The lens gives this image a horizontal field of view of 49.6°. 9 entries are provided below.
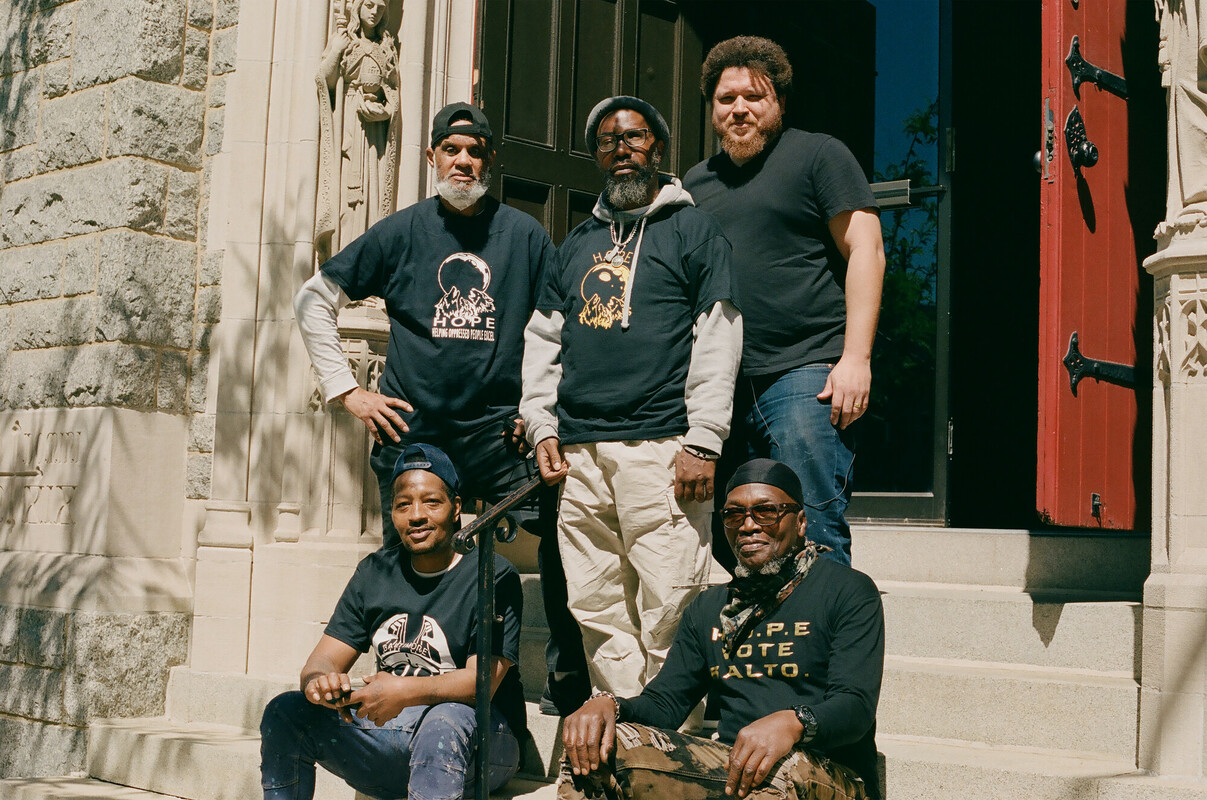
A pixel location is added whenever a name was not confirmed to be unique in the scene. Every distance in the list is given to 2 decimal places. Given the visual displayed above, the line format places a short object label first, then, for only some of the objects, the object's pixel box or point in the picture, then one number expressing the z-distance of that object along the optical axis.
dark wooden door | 6.43
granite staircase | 3.75
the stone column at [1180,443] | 3.69
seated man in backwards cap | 3.73
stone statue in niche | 6.04
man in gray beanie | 3.73
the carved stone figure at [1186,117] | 3.95
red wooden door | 4.41
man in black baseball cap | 4.34
